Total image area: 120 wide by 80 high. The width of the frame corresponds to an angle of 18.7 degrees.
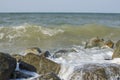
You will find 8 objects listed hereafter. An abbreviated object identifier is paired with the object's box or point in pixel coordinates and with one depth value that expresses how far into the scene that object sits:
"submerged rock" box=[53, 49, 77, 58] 10.52
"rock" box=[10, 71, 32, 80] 7.62
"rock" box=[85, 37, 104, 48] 13.54
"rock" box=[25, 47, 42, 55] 10.95
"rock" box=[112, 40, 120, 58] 9.56
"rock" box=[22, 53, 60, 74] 8.25
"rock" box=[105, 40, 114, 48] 12.89
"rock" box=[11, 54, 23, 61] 8.70
